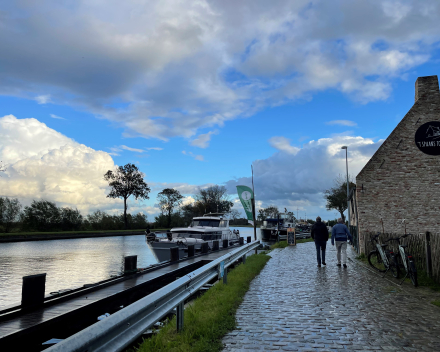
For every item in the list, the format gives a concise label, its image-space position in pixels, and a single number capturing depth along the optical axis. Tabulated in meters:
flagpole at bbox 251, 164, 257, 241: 29.69
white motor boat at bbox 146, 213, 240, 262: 24.11
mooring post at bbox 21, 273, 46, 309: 7.23
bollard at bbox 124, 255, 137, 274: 12.08
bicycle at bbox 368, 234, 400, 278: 11.05
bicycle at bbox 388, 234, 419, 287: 9.50
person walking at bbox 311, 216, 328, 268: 14.21
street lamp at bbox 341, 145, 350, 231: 37.35
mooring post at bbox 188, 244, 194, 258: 18.34
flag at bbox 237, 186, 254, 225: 30.41
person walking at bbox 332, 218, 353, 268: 13.58
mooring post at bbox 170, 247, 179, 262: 16.27
